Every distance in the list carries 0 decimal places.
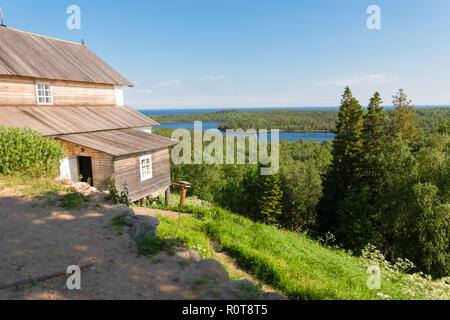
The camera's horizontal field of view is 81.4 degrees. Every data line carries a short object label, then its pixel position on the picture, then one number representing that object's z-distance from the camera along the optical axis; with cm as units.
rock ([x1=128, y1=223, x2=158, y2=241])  600
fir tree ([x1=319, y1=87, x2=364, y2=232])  2653
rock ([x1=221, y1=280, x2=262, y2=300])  421
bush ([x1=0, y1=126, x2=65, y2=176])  938
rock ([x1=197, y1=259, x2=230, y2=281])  475
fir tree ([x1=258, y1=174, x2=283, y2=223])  3775
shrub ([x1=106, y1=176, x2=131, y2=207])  845
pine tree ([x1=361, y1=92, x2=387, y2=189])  2591
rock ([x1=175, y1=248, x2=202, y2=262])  537
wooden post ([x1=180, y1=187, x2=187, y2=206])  1486
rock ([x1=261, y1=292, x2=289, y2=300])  427
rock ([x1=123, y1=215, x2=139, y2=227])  659
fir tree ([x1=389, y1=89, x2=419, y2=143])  2767
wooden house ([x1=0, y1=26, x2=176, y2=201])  1614
